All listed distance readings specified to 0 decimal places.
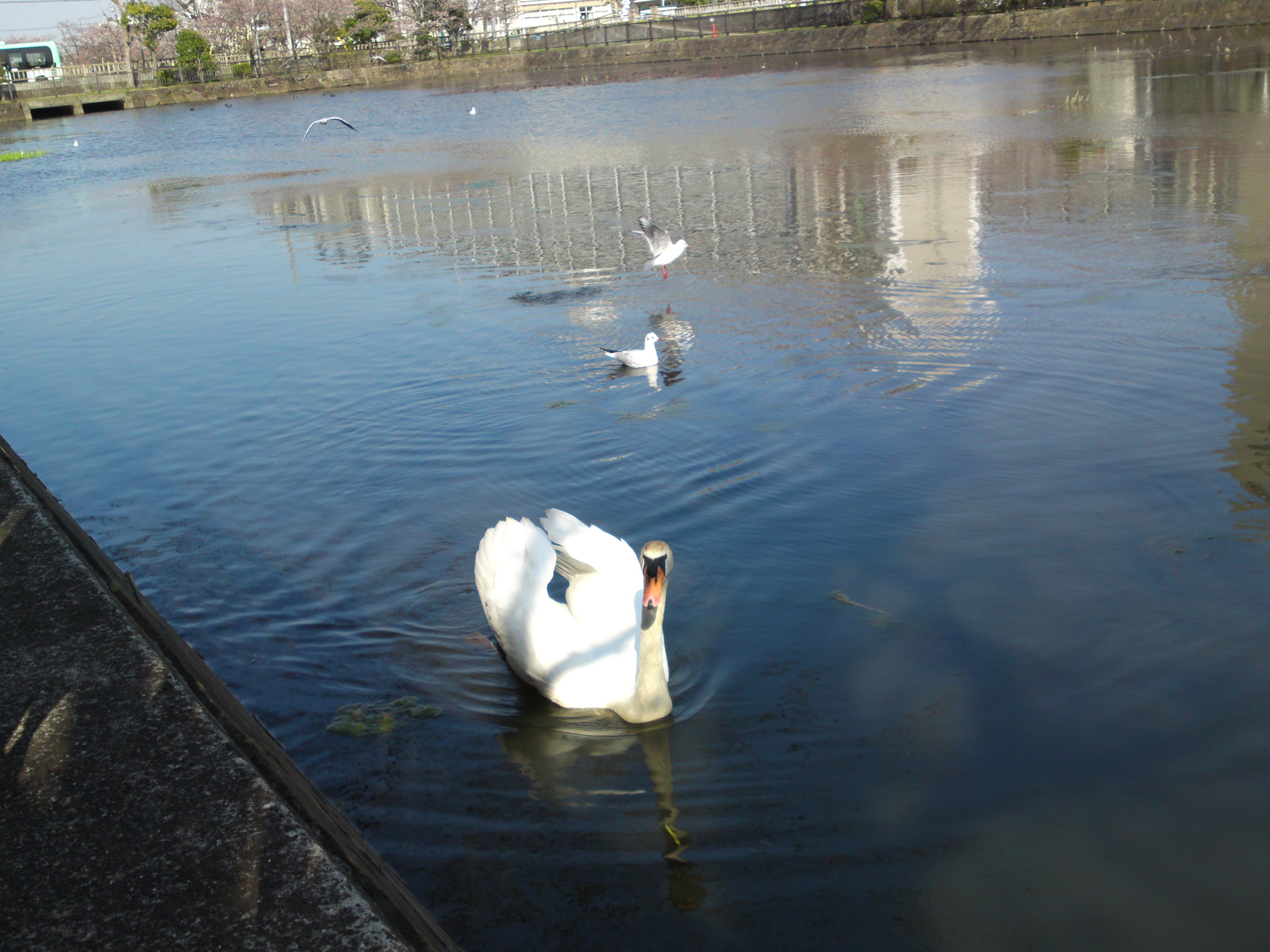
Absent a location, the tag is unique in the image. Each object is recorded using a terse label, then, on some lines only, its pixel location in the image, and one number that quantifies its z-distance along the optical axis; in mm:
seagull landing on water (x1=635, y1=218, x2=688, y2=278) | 9711
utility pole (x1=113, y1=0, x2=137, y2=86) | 66312
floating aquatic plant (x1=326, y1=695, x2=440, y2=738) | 3732
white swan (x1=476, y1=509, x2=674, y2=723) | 3697
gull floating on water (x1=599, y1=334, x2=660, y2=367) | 7387
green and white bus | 80688
